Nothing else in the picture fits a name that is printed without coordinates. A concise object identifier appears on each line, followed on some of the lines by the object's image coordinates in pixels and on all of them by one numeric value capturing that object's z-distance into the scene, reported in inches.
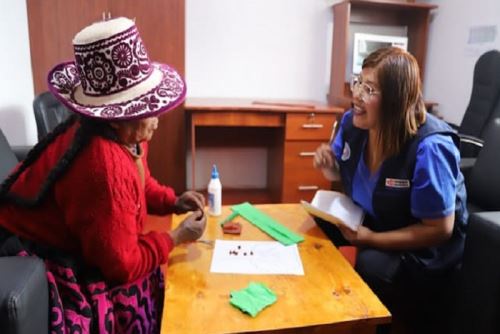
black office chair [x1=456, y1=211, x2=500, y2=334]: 49.1
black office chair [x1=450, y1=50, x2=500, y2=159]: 96.5
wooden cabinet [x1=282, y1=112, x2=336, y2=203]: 111.4
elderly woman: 37.3
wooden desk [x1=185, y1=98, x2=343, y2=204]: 108.4
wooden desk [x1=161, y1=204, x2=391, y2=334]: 37.3
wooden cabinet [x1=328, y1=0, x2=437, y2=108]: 120.4
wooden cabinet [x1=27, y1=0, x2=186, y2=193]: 103.8
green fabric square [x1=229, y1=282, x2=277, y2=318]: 38.8
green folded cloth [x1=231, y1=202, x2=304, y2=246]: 53.2
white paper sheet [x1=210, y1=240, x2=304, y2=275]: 45.6
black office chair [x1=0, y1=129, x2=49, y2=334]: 32.1
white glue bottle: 58.5
